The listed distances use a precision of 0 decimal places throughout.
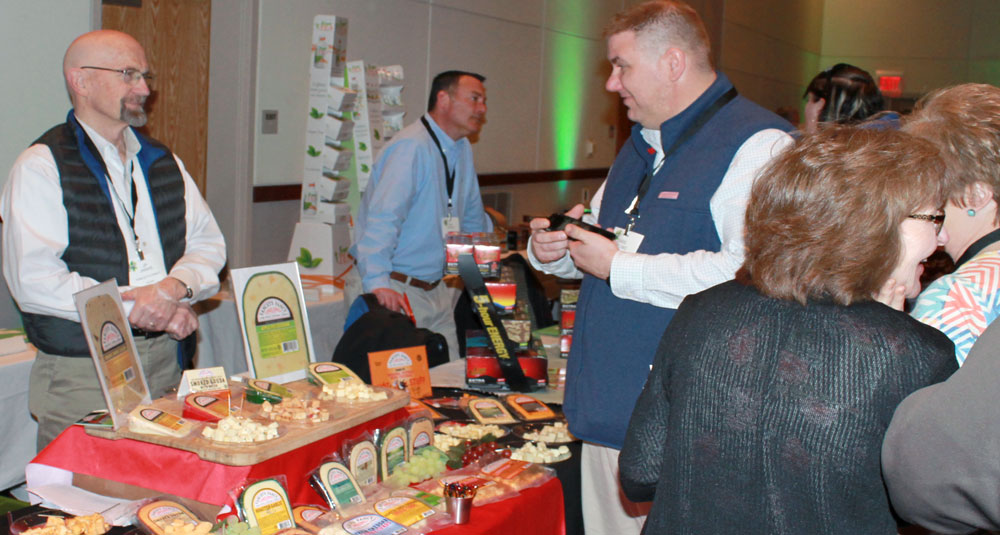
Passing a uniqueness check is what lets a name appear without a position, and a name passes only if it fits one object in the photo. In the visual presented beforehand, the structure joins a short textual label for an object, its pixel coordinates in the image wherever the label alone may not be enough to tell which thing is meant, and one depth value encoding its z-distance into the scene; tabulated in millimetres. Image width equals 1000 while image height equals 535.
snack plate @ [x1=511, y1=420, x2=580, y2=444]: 2396
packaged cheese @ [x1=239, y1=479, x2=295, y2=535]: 1585
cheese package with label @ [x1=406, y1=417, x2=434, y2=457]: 2070
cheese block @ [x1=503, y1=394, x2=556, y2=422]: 2551
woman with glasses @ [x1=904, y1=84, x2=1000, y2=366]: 1335
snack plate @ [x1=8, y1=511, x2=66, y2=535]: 1532
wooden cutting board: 1643
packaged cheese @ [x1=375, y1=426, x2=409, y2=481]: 1943
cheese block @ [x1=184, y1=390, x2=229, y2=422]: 1784
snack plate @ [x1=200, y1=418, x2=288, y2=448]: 1670
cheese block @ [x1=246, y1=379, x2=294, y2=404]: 1912
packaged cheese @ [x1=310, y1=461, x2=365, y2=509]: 1770
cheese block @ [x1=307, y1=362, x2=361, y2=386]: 2062
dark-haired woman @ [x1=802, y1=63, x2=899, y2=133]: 3268
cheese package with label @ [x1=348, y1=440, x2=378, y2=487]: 1850
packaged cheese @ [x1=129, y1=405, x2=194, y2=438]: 1709
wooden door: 4332
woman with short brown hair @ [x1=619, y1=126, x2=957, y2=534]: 1137
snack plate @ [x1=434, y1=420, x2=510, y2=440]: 2348
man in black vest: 2346
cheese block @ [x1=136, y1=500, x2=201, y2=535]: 1574
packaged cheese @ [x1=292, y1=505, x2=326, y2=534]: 1643
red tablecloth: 1658
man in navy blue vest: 1882
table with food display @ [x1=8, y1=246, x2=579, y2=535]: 1639
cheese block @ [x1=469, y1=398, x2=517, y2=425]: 2475
